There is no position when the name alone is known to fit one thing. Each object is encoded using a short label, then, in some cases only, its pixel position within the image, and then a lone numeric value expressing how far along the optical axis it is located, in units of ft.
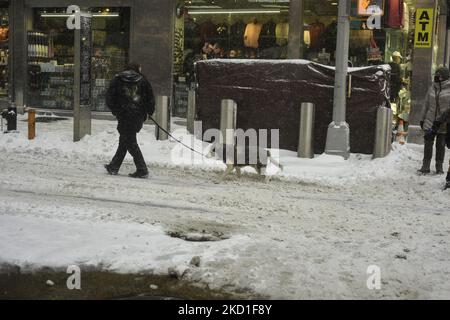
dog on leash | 34.76
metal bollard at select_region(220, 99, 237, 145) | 43.21
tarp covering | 42.60
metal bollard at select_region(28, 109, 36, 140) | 46.75
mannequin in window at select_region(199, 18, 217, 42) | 63.21
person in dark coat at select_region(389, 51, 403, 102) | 54.90
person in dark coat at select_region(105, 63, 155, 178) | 34.86
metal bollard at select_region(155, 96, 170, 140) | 46.91
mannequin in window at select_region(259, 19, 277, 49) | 60.85
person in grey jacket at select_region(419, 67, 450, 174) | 37.81
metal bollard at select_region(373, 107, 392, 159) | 40.80
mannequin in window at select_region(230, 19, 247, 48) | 61.87
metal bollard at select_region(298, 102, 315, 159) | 41.57
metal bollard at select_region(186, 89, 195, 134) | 49.39
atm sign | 56.70
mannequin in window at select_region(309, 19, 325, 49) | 59.26
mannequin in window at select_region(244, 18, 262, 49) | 61.05
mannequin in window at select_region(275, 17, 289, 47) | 60.39
